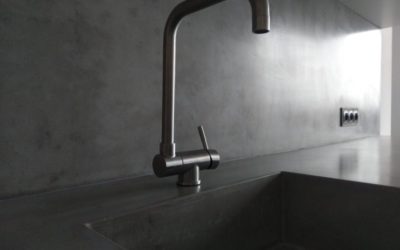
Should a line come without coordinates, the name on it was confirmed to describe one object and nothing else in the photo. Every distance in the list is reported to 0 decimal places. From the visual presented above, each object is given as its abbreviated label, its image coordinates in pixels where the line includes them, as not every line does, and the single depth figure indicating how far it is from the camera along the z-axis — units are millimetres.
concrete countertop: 410
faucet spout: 622
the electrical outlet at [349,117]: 1737
